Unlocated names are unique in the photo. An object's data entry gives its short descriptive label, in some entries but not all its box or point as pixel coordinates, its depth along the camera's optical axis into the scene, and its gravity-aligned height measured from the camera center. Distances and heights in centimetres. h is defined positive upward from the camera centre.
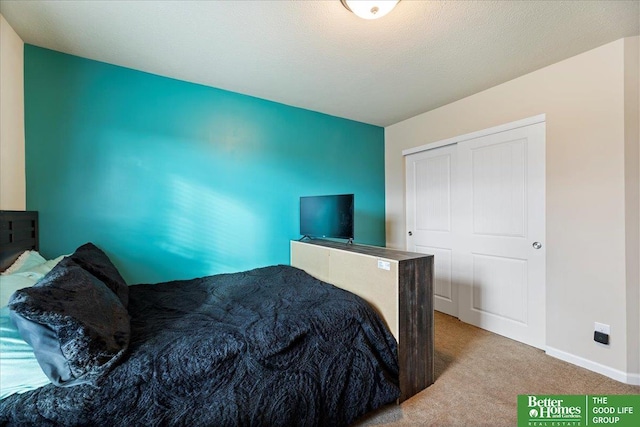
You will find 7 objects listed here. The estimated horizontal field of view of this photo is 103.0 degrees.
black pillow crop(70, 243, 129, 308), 159 -36
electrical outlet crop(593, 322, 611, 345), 186 -90
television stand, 161 -57
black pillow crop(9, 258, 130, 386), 94 -47
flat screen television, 230 -4
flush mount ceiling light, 140 +115
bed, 97 -68
